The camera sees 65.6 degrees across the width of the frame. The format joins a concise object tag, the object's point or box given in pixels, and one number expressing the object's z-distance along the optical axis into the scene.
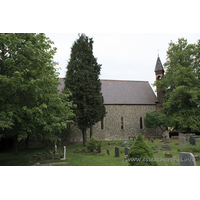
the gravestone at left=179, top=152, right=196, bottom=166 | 5.64
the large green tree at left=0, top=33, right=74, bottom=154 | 7.47
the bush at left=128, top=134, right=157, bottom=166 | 6.38
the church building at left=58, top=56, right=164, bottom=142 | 23.86
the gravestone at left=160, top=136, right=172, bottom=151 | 12.13
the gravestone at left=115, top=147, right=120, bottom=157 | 11.06
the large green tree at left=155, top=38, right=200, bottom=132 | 19.64
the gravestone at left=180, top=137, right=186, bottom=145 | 14.74
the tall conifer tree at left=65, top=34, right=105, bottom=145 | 16.50
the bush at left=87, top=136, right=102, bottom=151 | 13.18
